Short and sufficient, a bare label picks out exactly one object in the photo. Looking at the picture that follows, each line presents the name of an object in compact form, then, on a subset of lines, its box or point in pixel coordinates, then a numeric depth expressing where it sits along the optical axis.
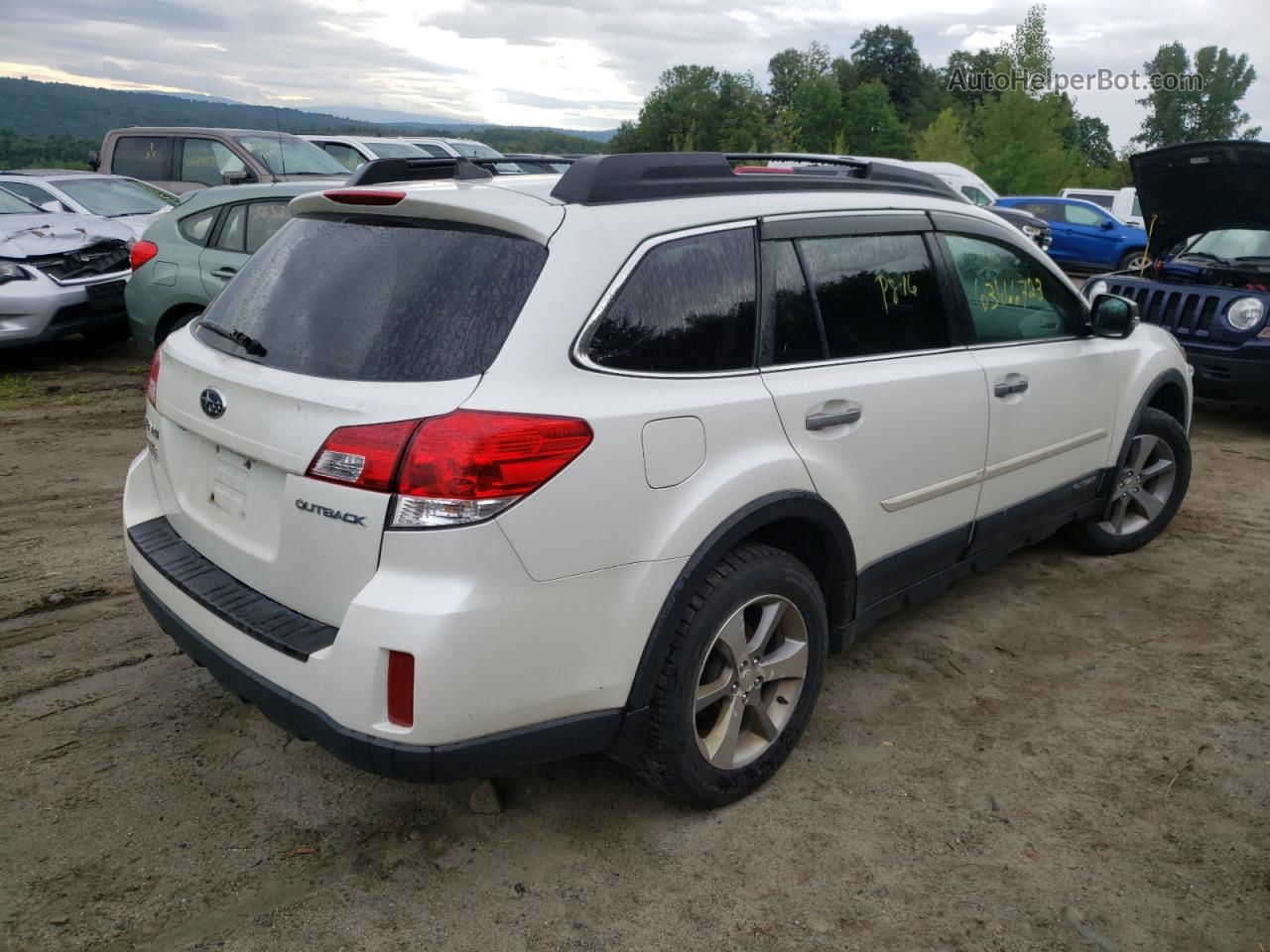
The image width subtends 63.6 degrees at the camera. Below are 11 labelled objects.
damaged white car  8.60
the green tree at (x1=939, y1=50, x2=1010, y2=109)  75.75
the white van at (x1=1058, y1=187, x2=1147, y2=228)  23.31
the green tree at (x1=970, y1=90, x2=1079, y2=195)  39.72
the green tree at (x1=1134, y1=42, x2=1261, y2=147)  86.88
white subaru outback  2.27
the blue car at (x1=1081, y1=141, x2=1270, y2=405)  7.07
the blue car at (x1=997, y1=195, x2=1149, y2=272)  19.16
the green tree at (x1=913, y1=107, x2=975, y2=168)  46.88
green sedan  7.34
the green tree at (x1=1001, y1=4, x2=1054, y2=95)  52.22
